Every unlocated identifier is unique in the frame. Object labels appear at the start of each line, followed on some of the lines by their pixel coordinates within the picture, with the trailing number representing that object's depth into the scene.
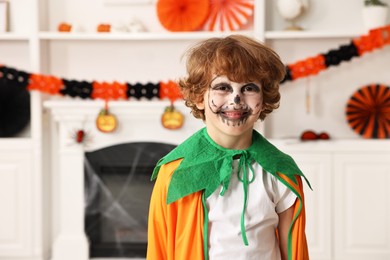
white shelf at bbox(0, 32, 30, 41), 3.80
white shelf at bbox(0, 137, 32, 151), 3.86
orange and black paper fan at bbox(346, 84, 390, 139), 3.87
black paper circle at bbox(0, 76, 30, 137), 3.97
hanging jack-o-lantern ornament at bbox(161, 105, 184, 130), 3.80
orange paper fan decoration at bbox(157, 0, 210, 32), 3.81
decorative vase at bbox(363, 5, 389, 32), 3.71
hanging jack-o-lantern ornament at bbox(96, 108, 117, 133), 3.80
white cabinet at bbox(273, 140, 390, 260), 3.75
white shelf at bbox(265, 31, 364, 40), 3.73
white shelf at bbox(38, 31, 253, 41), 3.77
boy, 1.54
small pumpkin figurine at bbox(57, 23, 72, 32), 3.86
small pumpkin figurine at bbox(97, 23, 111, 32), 3.85
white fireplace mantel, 3.82
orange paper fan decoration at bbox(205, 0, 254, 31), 3.85
